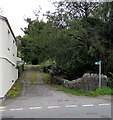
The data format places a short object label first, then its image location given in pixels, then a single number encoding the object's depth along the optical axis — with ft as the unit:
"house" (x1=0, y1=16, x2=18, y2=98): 41.14
